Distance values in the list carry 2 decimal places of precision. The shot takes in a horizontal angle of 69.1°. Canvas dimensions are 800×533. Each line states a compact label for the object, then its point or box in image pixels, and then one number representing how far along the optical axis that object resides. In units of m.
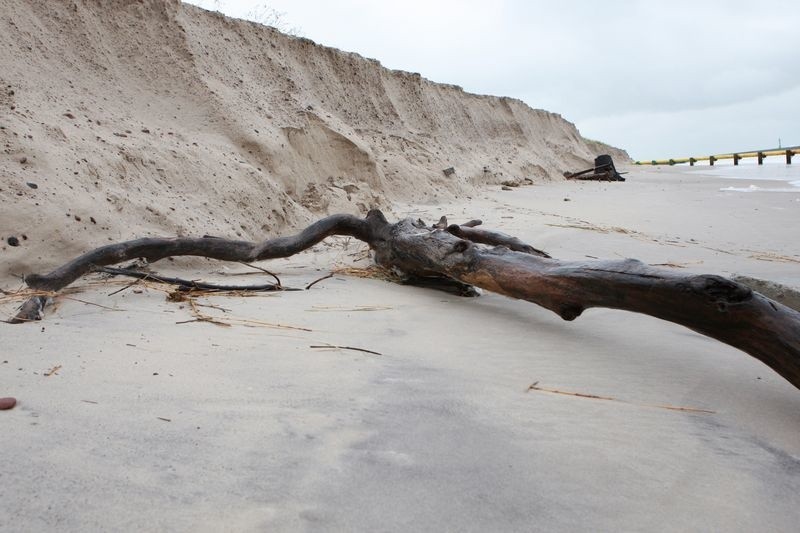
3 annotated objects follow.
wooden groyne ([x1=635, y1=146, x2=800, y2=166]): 30.91
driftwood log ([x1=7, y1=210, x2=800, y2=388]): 1.97
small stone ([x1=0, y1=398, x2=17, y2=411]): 1.52
